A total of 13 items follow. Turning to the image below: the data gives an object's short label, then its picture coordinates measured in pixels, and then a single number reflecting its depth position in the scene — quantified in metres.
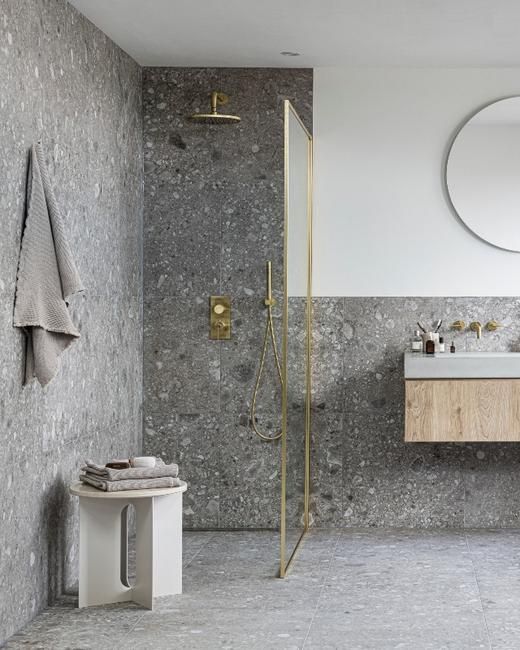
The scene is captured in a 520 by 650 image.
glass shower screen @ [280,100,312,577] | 4.34
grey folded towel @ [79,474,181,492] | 3.87
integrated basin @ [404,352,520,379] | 4.77
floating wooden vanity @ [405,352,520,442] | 4.77
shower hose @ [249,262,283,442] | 5.26
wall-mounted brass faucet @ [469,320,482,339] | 5.29
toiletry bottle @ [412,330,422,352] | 5.21
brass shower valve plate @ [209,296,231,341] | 5.30
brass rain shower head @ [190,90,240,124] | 5.19
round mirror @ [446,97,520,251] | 5.27
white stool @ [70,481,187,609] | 3.92
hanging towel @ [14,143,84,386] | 3.56
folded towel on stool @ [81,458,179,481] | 3.89
